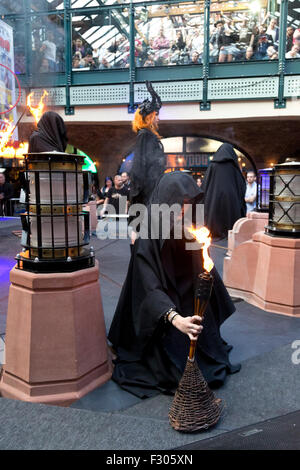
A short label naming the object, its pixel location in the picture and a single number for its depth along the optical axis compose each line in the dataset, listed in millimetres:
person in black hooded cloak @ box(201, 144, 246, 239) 7746
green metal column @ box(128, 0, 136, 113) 14211
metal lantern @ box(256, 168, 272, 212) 5426
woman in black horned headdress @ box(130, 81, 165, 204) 4211
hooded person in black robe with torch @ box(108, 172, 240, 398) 2361
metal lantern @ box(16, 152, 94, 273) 2342
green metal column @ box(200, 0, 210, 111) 13508
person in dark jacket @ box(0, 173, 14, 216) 10426
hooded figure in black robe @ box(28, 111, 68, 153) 5203
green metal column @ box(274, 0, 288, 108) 12812
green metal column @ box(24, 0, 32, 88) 14758
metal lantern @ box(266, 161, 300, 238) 3789
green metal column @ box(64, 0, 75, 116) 14703
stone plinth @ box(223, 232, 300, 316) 3762
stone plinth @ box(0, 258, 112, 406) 2283
